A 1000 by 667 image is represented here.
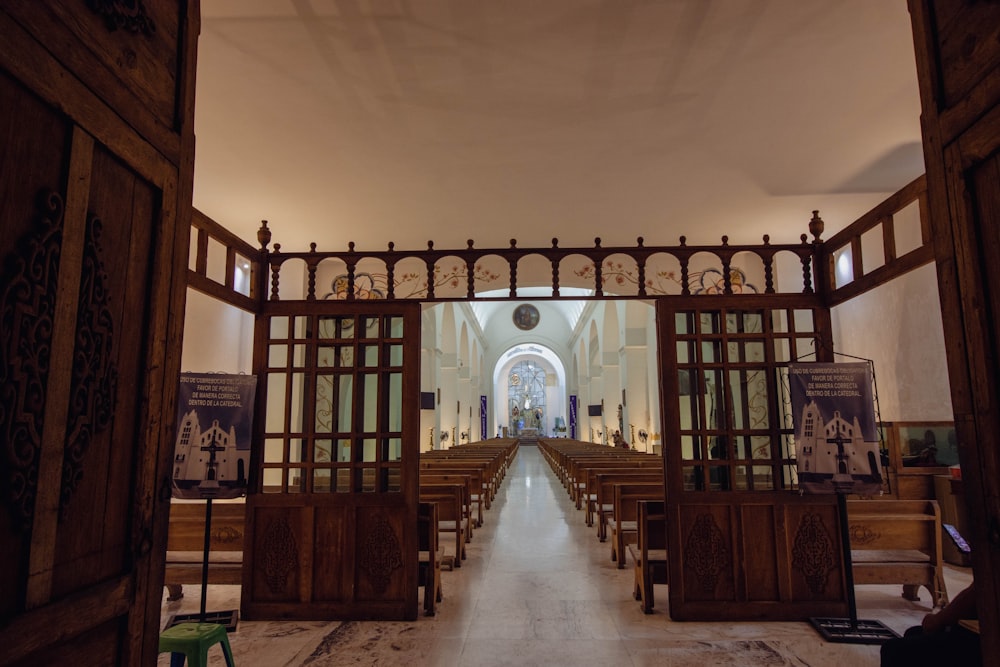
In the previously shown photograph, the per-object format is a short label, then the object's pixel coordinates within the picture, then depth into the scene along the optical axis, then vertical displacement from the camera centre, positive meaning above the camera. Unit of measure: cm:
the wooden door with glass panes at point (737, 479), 489 -45
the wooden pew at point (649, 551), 503 -107
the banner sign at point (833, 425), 477 +0
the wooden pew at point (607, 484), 771 -75
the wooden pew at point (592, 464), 996 -64
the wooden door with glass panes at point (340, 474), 498 -40
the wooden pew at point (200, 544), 515 -102
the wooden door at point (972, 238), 178 +58
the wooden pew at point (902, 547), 498 -102
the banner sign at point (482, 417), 3006 +46
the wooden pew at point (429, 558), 502 -113
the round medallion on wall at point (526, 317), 3111 +560
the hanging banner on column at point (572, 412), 3178 +74
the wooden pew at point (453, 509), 662 -91
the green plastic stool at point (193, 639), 293 -103
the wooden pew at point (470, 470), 923 -67
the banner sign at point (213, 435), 466 -6
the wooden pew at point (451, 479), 795 -70
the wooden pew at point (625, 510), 653 -95
